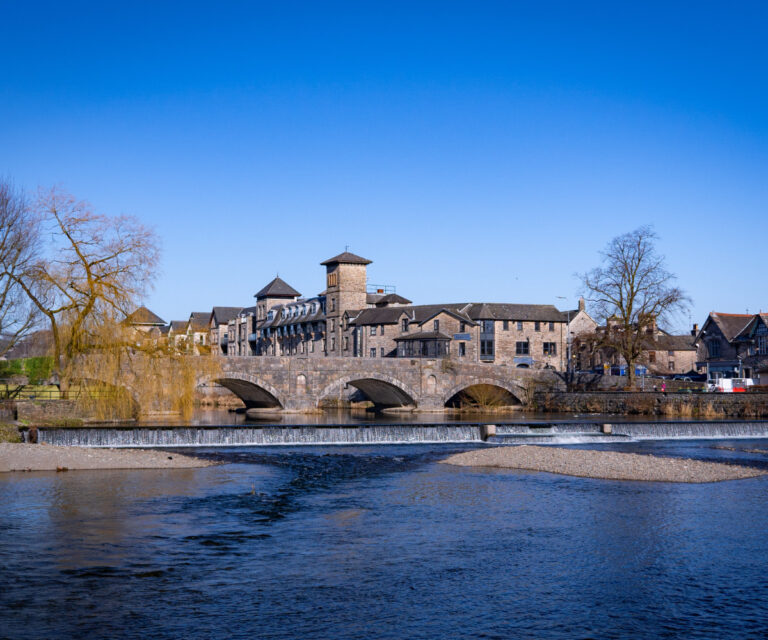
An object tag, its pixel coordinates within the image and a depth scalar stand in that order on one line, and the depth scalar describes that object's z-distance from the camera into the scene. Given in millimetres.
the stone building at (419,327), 89750
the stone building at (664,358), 92062
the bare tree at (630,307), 64062
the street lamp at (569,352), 82800
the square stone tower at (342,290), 98250
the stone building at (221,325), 135250
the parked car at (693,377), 80625
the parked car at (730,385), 65319
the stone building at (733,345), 79750
